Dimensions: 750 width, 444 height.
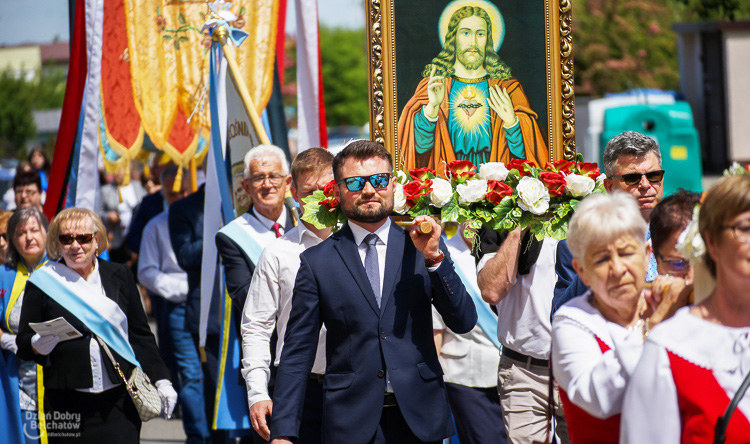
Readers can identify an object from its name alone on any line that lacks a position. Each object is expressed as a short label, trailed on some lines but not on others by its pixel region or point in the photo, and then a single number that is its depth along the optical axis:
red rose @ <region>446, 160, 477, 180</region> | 9.10
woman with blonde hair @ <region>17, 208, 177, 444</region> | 10.76
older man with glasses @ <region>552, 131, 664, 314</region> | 9.73
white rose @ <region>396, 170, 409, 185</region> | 9.28
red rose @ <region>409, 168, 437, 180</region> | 9.26
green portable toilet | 27.52
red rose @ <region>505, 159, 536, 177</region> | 9.07
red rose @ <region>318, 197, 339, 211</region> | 9.12
